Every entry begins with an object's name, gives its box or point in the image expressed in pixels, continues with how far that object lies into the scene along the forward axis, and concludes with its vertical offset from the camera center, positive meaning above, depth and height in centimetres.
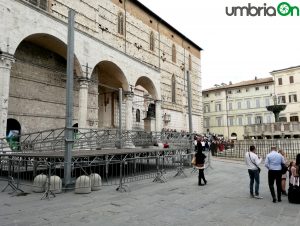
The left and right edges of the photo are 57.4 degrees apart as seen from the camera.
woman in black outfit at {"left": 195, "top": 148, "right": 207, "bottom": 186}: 915 -63
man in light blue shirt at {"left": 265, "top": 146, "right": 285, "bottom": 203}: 683 -66
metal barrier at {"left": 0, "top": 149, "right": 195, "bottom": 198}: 822 -114
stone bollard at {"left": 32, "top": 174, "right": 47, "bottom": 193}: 777 -109
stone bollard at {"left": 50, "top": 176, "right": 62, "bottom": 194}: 754 -111
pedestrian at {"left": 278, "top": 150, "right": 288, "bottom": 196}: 751 -116
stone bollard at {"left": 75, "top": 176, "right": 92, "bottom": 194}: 761 -114
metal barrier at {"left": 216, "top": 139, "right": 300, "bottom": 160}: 1755 -29
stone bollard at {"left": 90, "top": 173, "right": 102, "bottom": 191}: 809 -110
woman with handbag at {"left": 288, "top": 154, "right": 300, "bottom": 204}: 645 -103
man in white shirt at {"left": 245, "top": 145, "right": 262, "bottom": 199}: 726 -64
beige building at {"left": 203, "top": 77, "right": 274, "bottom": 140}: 4962 +709
